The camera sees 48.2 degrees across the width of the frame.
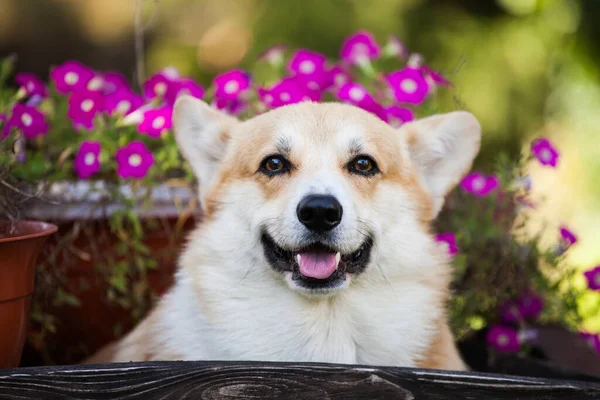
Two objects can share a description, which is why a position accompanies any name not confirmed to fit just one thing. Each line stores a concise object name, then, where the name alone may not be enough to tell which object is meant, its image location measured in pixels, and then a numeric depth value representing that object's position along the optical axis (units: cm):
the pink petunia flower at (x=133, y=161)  279
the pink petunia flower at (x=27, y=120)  269
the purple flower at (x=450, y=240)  289
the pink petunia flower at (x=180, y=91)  321
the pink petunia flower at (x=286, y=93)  293
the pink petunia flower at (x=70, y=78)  311
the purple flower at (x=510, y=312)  322
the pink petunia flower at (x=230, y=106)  318
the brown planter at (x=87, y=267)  288
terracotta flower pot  196
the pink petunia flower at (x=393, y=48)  347
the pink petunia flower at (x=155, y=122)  292
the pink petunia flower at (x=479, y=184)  317
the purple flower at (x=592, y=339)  307
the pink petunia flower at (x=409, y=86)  298
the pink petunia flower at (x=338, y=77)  322
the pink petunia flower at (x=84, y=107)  297
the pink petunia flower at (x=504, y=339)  311
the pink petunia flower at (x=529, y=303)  325
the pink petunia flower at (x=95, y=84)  319
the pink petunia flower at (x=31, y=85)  299
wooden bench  164
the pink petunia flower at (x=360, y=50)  344
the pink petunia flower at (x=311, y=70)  310
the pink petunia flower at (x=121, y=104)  312
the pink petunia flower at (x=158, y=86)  323
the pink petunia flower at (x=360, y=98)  295
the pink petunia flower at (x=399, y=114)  301
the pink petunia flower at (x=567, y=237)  316
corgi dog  215
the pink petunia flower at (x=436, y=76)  290
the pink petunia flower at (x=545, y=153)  304
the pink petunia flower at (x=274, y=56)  352
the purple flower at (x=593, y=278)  316
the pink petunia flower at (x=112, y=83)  340
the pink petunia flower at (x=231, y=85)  308
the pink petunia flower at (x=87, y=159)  279
